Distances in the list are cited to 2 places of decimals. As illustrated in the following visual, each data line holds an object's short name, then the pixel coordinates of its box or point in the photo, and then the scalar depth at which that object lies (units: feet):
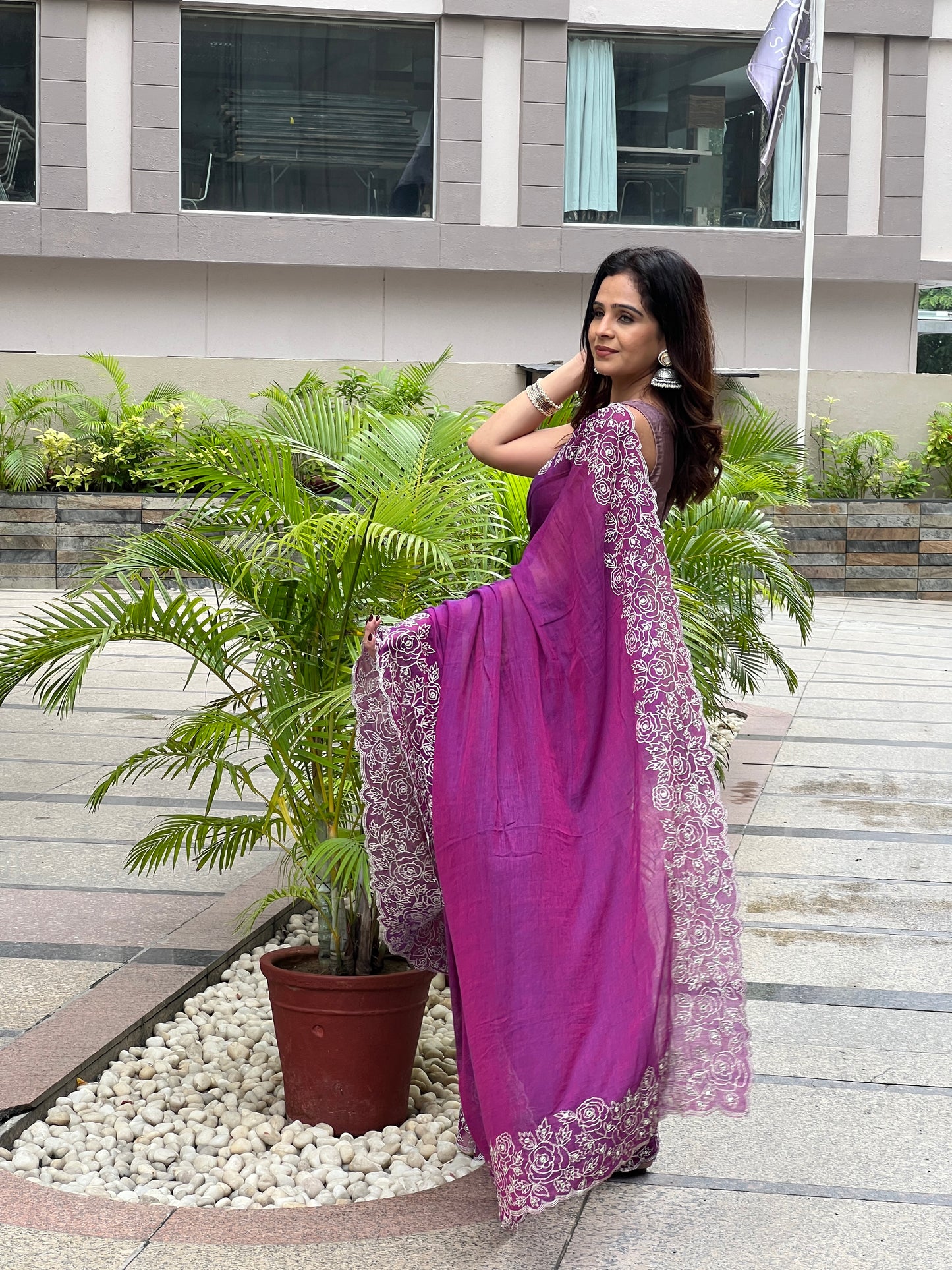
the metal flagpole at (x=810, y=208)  49.06
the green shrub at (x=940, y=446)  50.93
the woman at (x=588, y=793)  8.54
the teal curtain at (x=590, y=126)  55.52
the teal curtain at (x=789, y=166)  57.57
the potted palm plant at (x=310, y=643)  10.18
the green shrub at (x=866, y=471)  49.83
